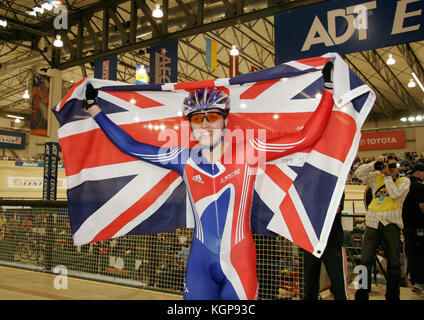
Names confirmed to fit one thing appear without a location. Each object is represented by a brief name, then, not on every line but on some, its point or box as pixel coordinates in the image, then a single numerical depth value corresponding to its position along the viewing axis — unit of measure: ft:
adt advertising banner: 15.90
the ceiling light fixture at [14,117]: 100.34
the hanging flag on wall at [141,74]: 33.55
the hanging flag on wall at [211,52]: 29.68
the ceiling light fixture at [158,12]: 27.94
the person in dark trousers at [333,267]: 10.02
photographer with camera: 12.33
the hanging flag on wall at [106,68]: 31.45
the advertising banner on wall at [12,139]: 93.71
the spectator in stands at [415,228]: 15.88
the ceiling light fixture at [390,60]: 42.97
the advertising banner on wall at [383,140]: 72.95
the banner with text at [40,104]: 35.42
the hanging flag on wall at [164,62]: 27.43
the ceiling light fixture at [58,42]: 32.49
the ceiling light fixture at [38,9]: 27.20
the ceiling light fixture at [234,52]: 30.12
